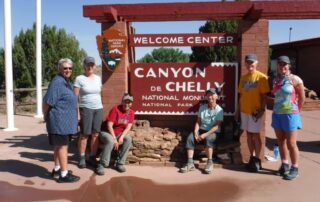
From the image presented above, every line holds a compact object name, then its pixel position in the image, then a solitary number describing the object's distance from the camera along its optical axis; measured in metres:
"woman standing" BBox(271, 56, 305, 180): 3.56
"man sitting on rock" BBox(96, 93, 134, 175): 3.88
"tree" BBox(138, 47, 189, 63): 27.47
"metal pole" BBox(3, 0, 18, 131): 6.68
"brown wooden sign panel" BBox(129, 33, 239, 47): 4.33
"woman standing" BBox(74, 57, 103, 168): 3.95
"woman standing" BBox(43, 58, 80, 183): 3.42
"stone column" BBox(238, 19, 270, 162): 4.18
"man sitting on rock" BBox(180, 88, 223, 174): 3.94
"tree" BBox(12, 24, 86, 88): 13.43
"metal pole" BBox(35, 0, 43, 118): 8.77
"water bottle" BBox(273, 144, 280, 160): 4.40
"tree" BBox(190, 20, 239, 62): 12.94
